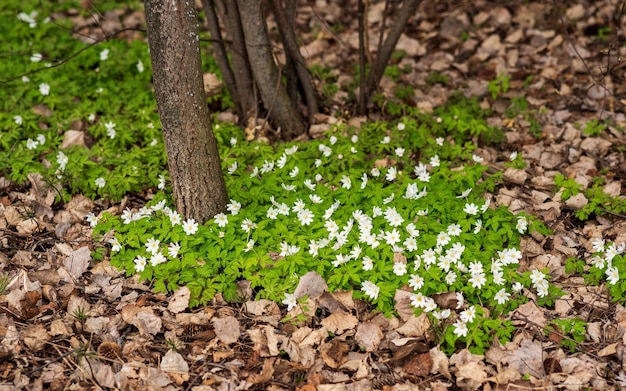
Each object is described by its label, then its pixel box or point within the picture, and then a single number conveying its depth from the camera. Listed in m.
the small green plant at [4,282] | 3.68
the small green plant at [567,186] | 4.38
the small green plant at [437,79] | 5.95
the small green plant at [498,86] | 5.65
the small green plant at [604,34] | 6.38
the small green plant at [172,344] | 3.35
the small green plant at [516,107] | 5.47
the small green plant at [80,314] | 3.52
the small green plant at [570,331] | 3.40
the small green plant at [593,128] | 5.14
